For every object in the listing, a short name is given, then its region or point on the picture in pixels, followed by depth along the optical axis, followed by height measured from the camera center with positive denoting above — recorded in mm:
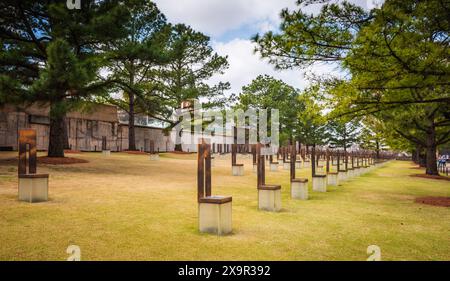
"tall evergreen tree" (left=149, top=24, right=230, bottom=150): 34250 +8130
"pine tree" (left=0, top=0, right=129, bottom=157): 12789 +4565
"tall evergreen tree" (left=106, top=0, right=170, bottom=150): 15359 +4761
